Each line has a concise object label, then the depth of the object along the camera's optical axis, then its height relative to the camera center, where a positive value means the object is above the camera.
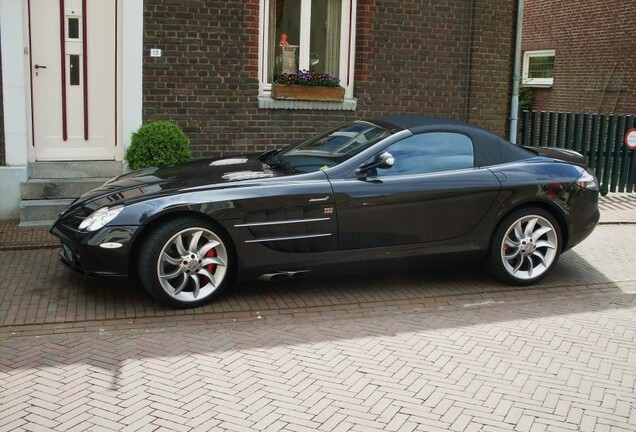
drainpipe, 11.69 +0.28
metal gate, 12.54 -0.63
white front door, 9.56 +0.09
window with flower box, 10.62 +0.70
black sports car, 6.00 -0.98
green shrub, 9.16 -0.71
